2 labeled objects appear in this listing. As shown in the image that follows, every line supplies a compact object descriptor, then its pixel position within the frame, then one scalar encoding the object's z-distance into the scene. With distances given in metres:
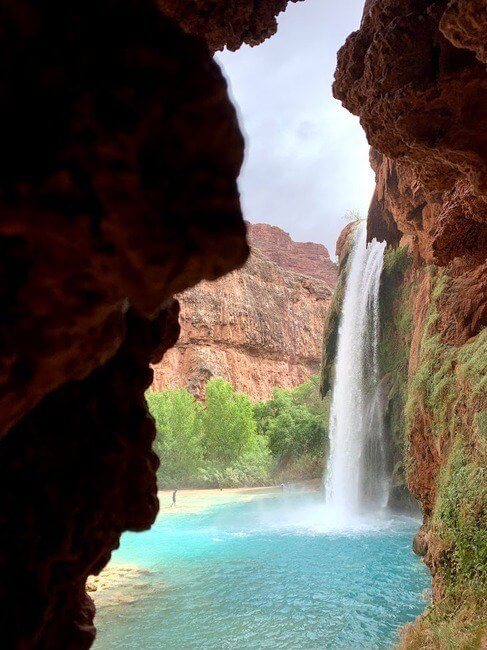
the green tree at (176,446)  33.62
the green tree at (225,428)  35.25
